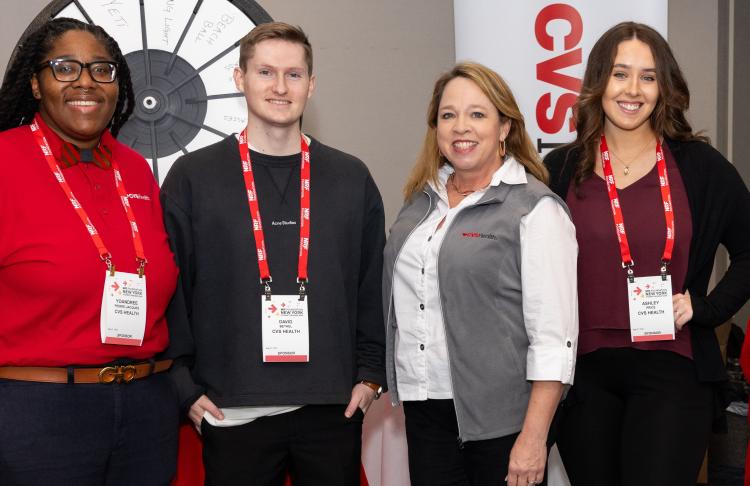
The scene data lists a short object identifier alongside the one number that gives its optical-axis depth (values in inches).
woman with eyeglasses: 70.1
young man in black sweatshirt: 79.3
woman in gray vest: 74.3
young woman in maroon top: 78.7
